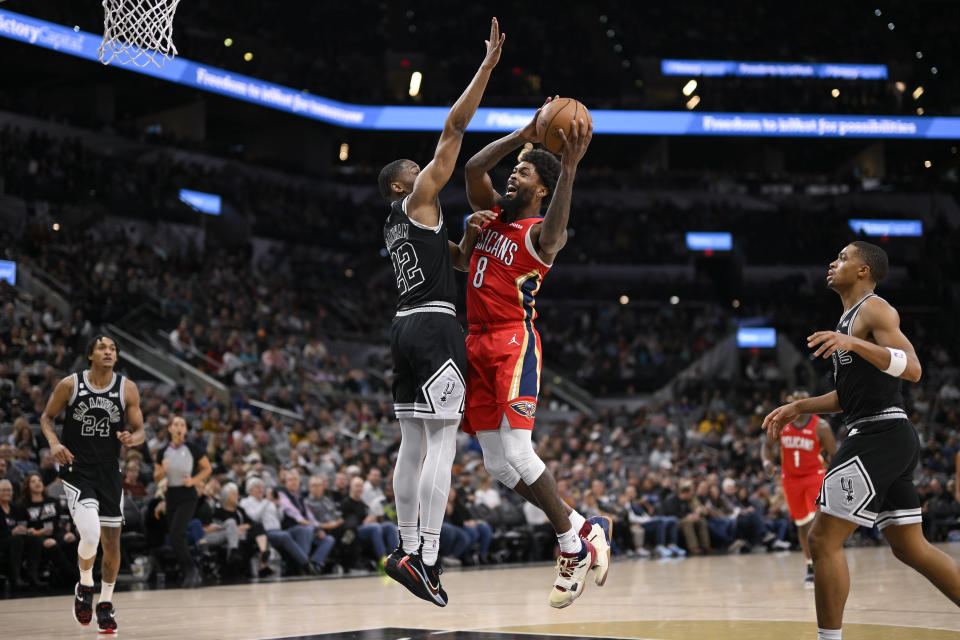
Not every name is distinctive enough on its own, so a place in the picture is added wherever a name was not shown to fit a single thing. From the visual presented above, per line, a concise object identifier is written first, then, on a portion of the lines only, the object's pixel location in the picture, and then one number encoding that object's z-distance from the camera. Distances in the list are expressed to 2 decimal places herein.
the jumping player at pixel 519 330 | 5.64
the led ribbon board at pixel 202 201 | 26.42
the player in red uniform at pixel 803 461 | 10.98
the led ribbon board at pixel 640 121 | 29.56
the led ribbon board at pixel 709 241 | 31.17
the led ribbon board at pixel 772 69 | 34.19
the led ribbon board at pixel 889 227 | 31.66
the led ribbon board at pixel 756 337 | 27.81
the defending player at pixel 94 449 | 7.65
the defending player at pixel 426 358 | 5.51
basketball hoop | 7.93
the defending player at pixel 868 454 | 5.40
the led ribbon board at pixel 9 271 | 18.08
